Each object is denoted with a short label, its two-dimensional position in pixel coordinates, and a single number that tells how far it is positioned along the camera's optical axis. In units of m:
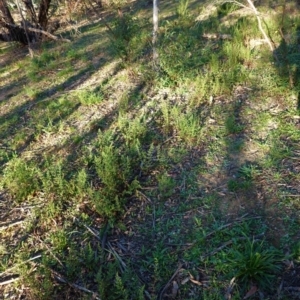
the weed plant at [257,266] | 2.62
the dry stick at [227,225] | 3.04
